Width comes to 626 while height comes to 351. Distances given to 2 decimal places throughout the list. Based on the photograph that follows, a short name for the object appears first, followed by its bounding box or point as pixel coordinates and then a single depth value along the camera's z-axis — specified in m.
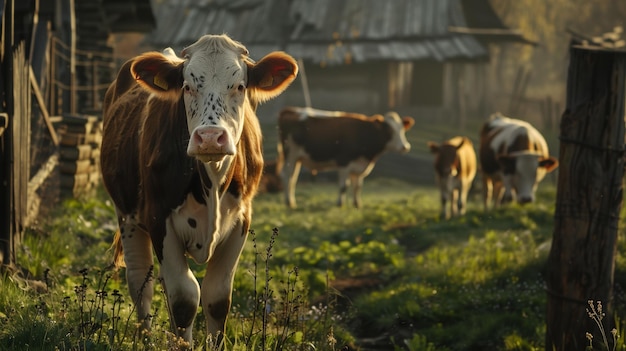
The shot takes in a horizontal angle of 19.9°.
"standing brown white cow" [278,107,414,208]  35.38
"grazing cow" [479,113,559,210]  28.63
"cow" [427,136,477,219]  30.53
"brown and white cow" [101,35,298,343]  9.68
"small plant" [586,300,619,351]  11.93
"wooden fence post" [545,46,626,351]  11.83
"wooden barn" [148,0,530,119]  61.73
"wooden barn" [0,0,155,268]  14.04
